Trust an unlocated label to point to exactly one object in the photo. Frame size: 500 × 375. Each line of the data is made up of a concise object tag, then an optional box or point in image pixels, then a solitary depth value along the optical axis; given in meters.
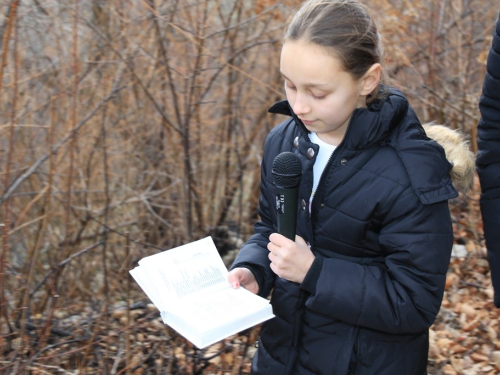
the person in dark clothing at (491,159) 2.39
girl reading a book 2.08
